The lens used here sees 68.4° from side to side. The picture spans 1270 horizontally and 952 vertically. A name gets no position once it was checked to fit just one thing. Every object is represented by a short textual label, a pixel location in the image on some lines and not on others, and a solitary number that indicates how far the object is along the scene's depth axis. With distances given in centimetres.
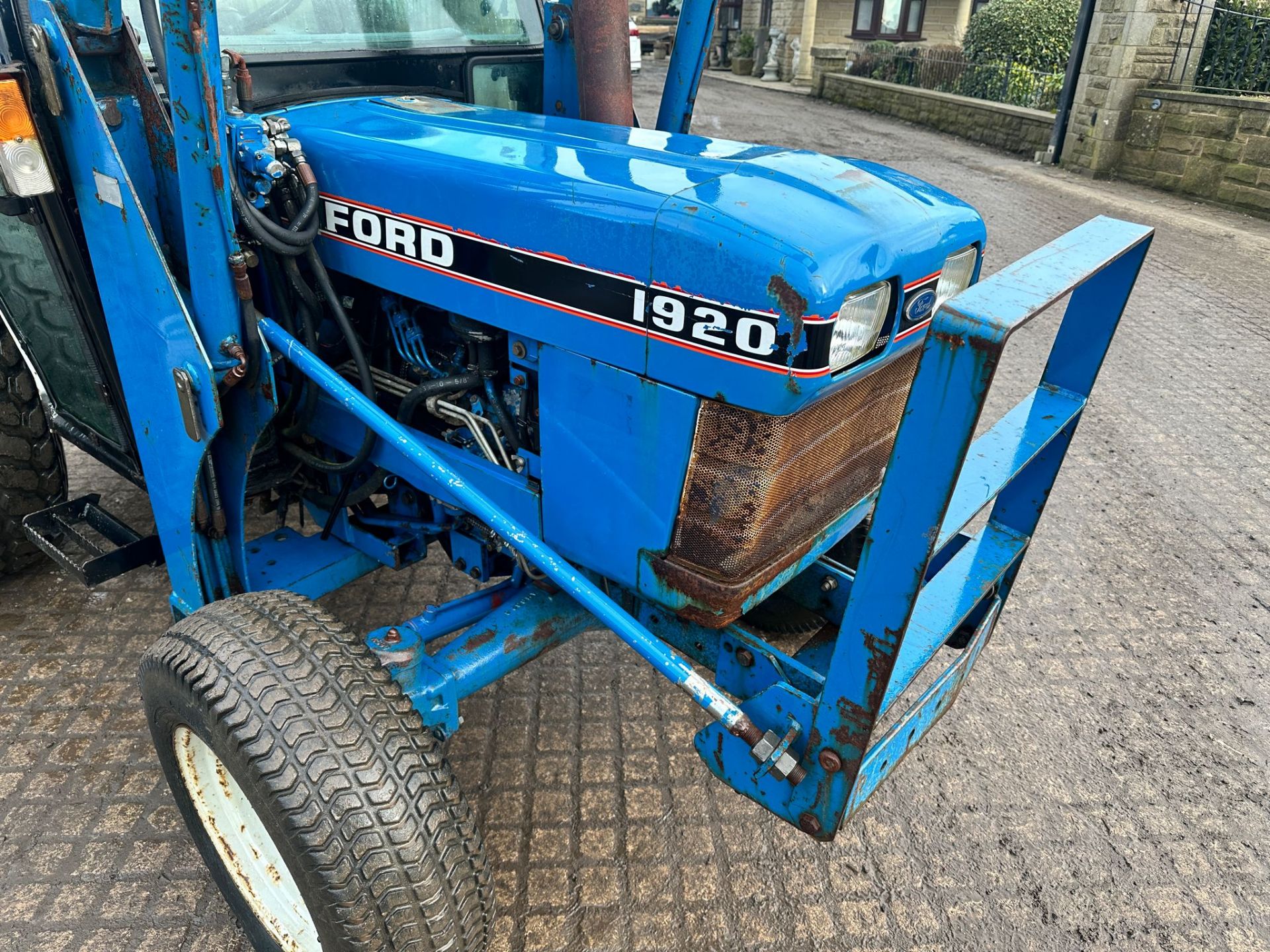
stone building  2170
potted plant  2205
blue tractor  167
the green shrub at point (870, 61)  1656
